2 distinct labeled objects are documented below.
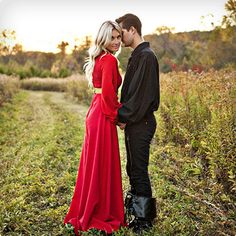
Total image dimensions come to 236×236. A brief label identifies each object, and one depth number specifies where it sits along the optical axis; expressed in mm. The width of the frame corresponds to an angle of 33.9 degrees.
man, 3859
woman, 3986
